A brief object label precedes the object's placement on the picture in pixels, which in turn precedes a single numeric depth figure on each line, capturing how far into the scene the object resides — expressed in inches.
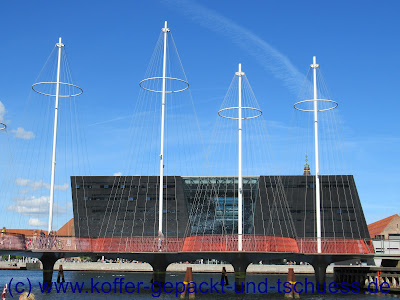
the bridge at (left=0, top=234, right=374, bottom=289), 2011.6
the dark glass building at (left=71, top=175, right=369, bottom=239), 4849.9
